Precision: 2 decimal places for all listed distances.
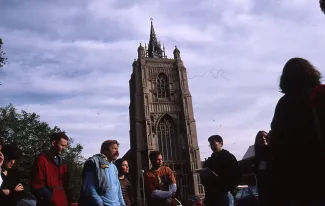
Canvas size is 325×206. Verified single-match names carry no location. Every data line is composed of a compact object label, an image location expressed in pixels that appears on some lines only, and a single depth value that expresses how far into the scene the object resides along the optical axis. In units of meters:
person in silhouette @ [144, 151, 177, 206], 5.06
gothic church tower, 39.09
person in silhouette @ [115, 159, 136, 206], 5.91
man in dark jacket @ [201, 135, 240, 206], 4.49
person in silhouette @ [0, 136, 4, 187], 4.23
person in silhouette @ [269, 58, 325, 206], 2.01
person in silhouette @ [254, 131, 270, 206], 4.28
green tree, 33.16
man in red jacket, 4.30
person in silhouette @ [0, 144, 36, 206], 4.14
